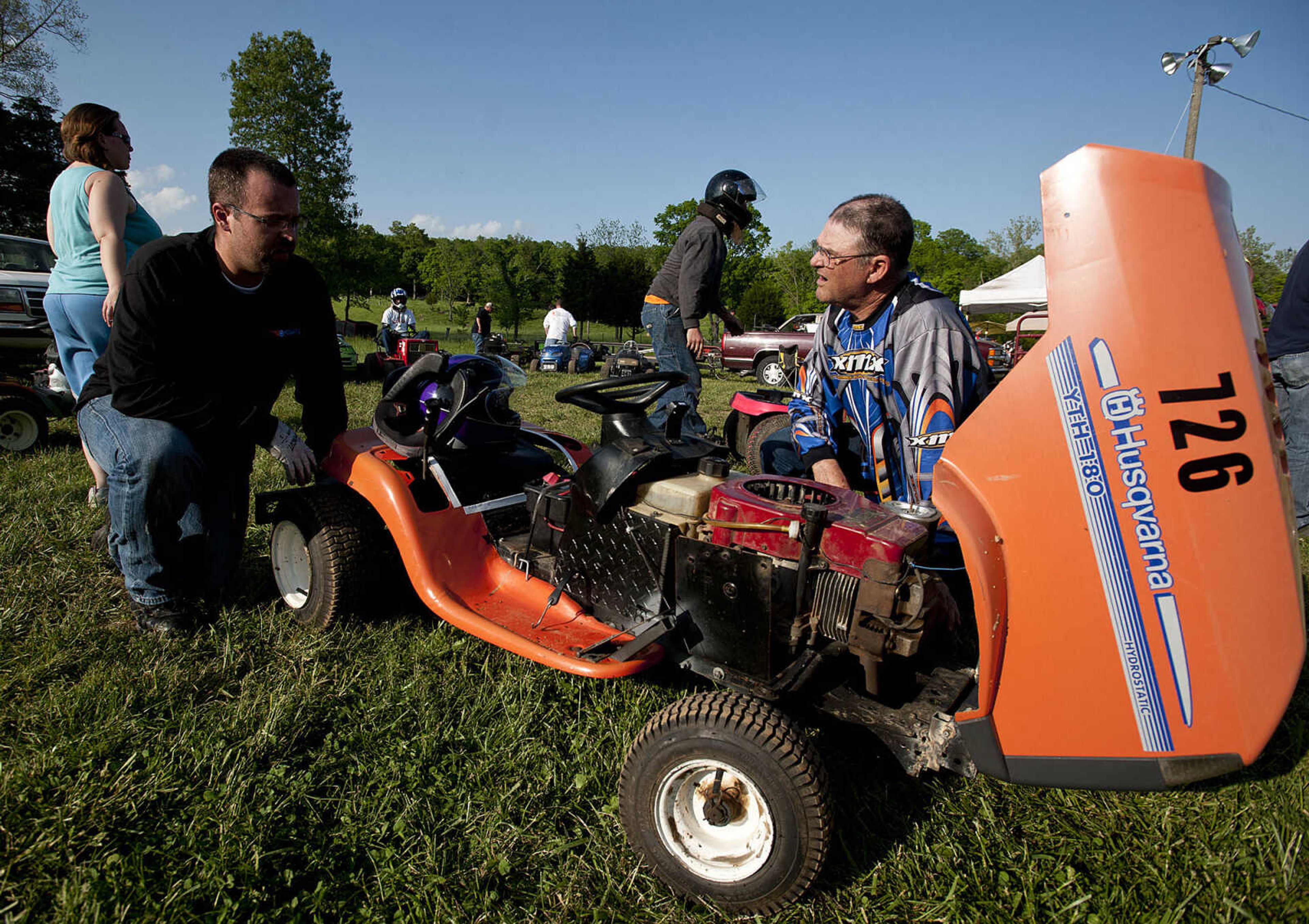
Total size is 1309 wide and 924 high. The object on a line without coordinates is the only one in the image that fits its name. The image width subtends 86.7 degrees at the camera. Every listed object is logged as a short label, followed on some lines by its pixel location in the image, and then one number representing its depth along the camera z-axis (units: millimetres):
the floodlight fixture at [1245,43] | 14438
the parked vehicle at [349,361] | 13344
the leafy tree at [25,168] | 24250
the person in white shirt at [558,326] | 18281
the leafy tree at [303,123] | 22750
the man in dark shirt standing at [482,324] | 20109
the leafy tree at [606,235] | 59031
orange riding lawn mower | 1559
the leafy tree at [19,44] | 21781
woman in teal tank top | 3562
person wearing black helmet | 5668
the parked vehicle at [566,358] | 17734
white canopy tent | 22266
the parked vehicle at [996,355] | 15000
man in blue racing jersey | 2766
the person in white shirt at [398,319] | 16281
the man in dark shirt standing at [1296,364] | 4125
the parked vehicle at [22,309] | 9477
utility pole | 15859
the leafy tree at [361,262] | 24578
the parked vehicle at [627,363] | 15391
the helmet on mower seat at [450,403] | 3172
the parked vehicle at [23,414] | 5762
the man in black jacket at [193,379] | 2895
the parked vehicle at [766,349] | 17719
